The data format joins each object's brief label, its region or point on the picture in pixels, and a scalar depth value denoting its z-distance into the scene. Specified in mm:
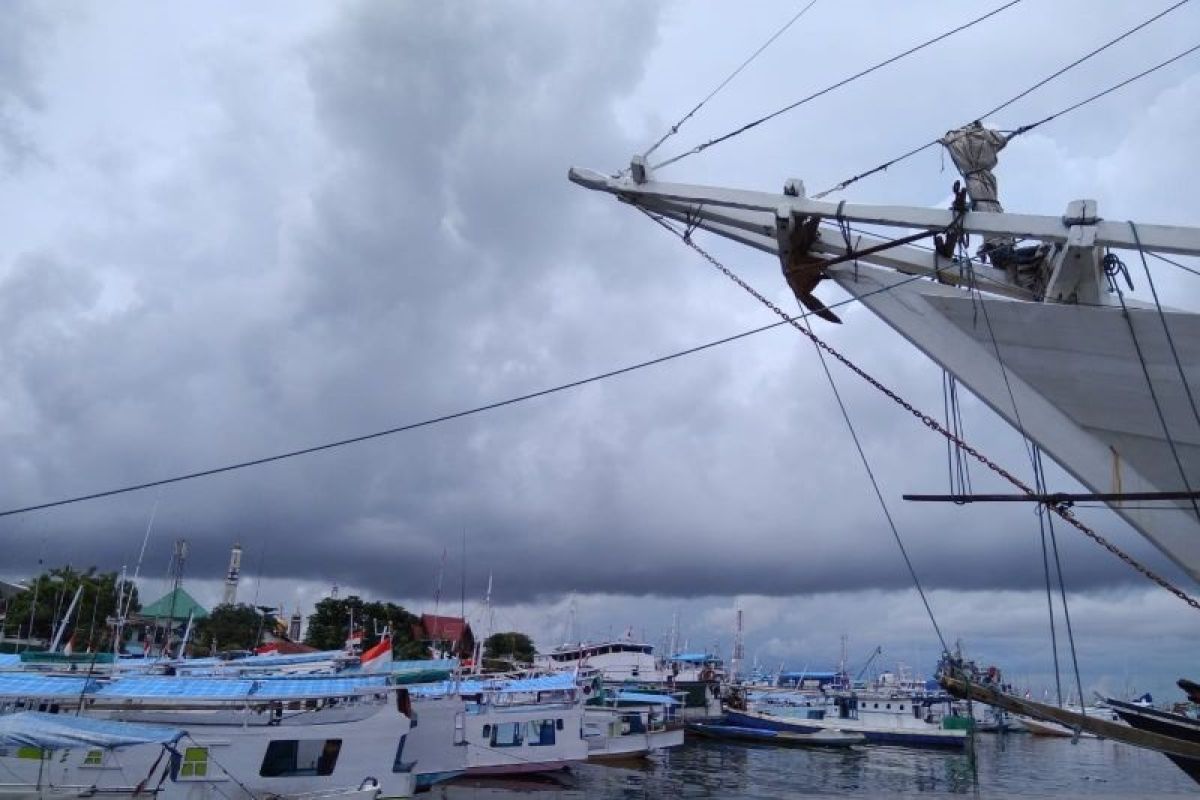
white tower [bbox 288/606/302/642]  67125
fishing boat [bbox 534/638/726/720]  60688
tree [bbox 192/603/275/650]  72500
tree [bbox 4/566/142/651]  56656
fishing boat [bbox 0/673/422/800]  20719
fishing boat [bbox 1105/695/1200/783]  14758
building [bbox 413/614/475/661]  67000
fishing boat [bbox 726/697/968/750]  58469
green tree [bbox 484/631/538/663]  90625
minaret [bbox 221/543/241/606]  78012
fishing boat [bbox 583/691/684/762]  40156
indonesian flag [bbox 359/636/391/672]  26117
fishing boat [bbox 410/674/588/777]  32875
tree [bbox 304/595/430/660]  66625
